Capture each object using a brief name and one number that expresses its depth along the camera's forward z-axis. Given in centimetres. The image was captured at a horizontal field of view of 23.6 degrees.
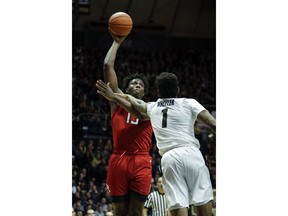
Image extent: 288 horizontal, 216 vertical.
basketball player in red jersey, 843
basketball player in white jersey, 722
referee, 1168
